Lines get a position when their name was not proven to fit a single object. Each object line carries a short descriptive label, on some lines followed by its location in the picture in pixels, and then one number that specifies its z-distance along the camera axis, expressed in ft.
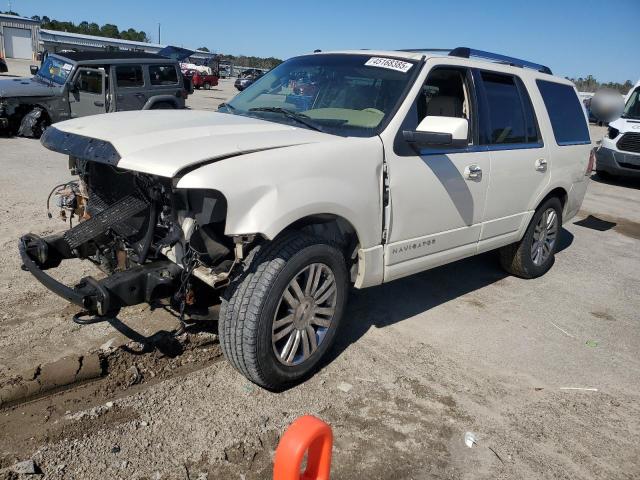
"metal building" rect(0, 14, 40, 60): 177.68
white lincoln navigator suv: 9.12
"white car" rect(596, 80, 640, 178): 39.04
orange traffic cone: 5.70
